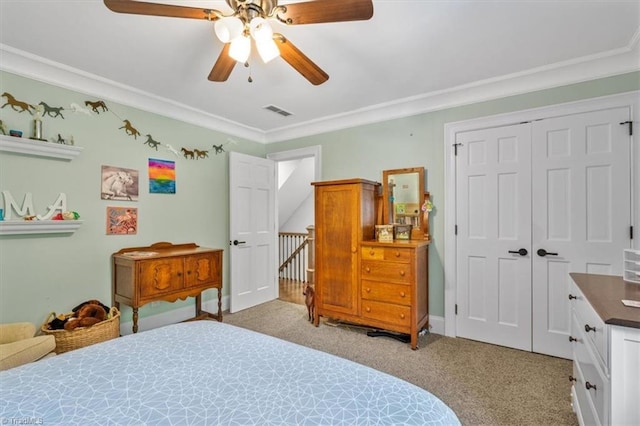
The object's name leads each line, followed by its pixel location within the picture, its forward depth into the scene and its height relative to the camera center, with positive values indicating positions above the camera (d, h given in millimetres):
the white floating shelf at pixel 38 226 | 2365 -109
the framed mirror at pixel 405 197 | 3400 +184
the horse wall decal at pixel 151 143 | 3357 +790
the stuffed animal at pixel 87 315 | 2548 -898
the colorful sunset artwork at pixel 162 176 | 3395 +424
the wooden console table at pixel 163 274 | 2844 -613
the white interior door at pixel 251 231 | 4039 -250
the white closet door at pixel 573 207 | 2514 +57
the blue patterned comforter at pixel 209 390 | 871 -578
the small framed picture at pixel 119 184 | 3023 +303
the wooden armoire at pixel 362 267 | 2968 -568
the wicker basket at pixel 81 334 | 2439 -1001
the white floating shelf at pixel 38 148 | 2371 +544
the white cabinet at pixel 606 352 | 1101 -570
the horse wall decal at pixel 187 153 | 3689 +738
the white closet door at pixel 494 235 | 2889 -216
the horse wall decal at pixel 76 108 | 2802 +980
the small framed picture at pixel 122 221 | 3057 -78
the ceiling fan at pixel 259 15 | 1496 +1023
